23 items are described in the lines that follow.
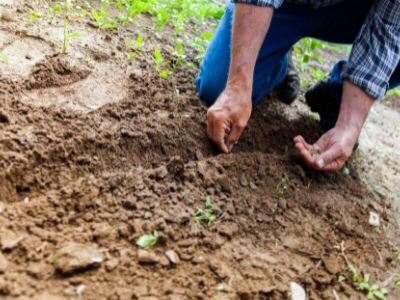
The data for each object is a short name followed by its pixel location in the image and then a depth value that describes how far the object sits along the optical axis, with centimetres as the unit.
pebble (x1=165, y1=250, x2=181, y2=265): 126
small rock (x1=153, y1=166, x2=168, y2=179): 152
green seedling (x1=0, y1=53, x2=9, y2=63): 178
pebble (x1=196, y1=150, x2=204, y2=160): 178
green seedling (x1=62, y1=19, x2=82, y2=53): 205
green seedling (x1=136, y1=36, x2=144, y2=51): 234
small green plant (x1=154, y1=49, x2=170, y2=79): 218
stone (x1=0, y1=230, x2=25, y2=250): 115
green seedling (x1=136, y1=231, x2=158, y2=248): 127
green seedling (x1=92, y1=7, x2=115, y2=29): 237
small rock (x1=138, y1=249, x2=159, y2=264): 123
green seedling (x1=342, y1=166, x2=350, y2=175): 208
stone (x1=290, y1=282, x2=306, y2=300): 131
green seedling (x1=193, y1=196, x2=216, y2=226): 142
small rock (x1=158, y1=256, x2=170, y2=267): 125
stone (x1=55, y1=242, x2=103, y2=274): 113
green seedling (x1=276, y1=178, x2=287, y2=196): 172
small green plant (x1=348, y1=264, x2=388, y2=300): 144
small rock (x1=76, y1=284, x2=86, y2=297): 109
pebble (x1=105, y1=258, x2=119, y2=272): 118
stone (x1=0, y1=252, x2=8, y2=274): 109
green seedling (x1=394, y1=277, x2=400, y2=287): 151
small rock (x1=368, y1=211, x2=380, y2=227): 179
